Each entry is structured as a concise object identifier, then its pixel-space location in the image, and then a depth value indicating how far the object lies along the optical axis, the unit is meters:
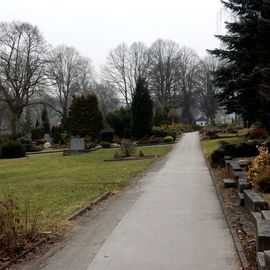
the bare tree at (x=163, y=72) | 89.98
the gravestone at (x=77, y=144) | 41.66
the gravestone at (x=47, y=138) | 63.46
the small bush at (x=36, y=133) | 69.56
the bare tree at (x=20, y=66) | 60.84
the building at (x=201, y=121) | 121.46
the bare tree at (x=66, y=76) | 78.66
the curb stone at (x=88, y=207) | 10.34
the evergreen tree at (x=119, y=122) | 54.94
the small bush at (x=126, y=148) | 32.56
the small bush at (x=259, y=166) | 11.63
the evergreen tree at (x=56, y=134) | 59.69
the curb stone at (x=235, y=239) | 6.30
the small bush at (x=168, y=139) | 47.85
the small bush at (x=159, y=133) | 51.67
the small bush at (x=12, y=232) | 7.00
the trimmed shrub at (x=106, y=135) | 51.41
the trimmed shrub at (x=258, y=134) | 33.44
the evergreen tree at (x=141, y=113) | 50.88
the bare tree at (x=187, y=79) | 96.19
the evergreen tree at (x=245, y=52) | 25.23
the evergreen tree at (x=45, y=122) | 80.96
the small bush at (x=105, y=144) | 46.05
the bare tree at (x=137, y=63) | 87.12
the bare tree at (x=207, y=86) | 94.75
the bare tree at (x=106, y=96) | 92.76
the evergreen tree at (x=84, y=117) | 50.62
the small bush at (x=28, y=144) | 51.78
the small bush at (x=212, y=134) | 49.72
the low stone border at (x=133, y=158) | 30.52
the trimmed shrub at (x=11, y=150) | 44.16
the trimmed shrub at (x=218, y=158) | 21.14
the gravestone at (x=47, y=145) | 55.19
